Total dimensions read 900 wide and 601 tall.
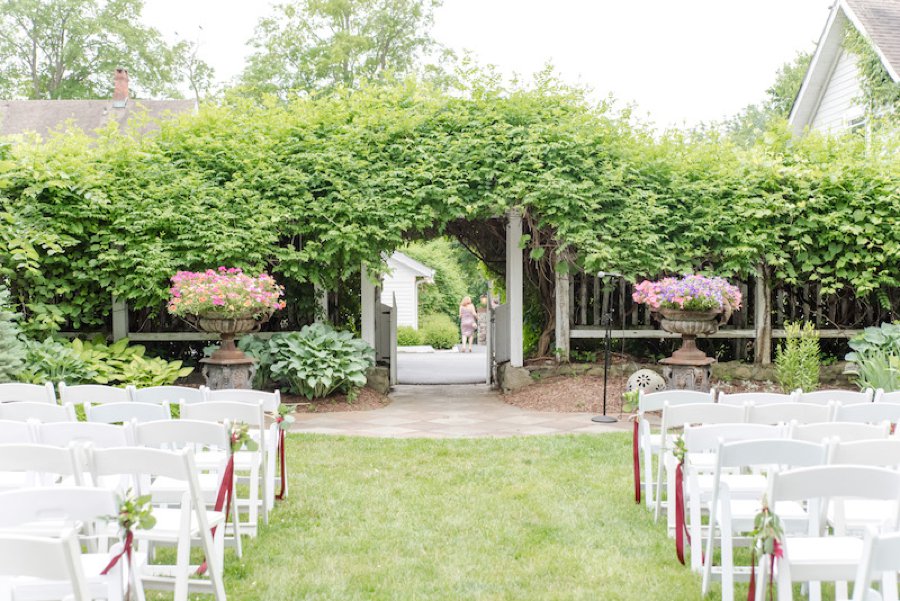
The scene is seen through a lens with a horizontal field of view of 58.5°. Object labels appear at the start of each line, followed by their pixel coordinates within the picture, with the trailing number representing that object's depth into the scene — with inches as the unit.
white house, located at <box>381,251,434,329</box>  1257.4
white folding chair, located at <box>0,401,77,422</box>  189.2
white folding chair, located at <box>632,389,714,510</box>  202.5
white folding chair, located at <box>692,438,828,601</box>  130.7
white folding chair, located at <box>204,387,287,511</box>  203.0
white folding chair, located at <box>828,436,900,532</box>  132.6
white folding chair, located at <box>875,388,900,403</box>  210.5
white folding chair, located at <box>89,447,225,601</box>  121.5
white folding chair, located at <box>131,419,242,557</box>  149.4
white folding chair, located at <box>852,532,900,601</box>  88.7
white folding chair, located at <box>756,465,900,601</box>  109.7
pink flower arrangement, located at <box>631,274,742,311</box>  358.0
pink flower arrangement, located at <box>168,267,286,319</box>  346.6
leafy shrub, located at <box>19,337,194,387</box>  343.0
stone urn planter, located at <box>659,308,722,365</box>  366.6
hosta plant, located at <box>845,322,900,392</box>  341.1
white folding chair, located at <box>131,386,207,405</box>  212.7
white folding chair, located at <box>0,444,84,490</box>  123.6
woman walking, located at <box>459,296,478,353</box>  924.0
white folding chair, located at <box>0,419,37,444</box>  152.6
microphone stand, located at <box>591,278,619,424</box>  345.1
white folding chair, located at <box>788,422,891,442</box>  154.7
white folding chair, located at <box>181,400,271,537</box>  180.4
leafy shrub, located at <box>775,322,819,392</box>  371.6
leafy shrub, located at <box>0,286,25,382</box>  322.0
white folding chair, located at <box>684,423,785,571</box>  151.6
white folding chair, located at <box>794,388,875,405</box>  211.2
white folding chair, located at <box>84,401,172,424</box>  179.3
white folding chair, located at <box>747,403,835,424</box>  183.5
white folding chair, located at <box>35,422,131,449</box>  146.4
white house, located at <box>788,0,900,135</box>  609.3
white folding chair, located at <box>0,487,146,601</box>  97.7
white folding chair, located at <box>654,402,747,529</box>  176.7
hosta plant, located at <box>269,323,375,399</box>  373.7
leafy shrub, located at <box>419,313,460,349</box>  1103.0
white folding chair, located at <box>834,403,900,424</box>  185.9
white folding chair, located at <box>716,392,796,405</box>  206.1
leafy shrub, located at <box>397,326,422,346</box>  1095.3
